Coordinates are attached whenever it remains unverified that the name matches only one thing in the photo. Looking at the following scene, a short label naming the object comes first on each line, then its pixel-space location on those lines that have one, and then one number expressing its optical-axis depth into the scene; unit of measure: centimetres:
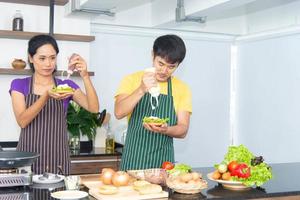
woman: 280
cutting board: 204
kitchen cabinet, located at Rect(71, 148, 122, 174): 414
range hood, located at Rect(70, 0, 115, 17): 418
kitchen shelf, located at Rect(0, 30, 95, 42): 427
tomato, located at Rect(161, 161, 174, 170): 243
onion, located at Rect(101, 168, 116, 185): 221
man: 281
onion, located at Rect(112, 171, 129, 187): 218
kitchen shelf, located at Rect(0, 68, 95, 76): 426
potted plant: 435
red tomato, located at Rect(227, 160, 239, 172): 235
